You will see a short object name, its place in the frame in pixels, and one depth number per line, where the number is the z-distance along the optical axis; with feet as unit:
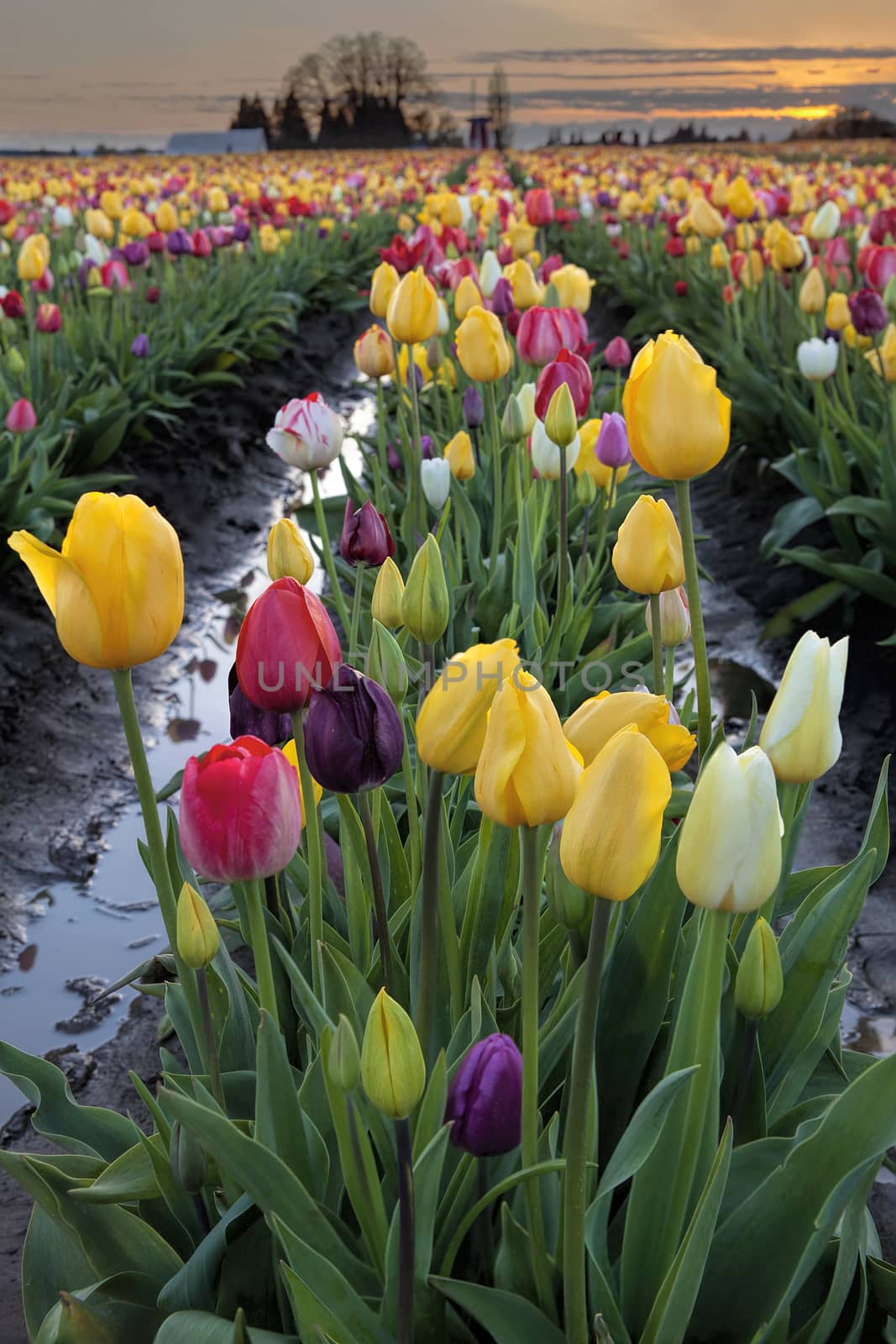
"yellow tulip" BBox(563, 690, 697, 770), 3.38
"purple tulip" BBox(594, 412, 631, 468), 8.29
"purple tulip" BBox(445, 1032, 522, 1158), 3.27
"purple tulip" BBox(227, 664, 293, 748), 4.40
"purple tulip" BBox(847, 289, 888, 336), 13.16
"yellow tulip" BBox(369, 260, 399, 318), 9.59
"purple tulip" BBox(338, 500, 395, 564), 5.93
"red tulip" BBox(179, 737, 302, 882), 3.42
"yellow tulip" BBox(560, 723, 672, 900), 2.78
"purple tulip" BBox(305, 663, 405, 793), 3.69
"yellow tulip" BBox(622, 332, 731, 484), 4.29
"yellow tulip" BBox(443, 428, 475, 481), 9.45
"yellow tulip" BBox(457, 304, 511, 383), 8.49
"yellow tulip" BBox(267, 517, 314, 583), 5.00
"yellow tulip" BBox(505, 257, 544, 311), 11.40
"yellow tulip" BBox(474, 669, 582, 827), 2.84
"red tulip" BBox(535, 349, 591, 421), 7.20
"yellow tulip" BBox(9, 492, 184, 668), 3.45
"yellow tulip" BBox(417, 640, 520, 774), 3.14
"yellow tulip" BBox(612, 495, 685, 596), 4.61
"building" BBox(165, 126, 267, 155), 144.71
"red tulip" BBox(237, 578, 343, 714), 3.71
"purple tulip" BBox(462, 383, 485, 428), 11.42
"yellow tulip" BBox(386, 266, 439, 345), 8.10
